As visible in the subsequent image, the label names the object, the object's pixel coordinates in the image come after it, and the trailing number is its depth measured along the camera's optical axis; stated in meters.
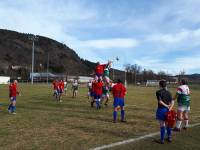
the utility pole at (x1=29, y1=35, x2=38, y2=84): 52.61
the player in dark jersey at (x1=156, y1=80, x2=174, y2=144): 6.09
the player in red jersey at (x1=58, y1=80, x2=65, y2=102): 15.62
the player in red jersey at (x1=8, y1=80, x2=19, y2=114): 9.98
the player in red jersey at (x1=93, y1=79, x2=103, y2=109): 11.95
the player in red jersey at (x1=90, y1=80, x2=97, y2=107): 12.28
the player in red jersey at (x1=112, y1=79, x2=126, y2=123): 8.41
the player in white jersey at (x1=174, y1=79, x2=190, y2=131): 7.47
